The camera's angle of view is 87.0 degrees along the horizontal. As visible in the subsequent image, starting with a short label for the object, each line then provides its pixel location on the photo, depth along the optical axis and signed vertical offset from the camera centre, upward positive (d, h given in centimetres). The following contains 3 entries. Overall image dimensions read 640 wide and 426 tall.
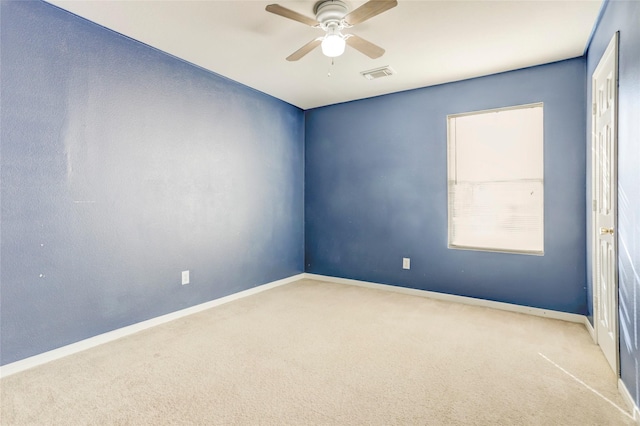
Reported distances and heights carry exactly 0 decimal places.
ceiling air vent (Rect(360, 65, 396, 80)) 343 +145
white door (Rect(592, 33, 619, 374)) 209 +6
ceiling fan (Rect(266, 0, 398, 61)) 206 +124
